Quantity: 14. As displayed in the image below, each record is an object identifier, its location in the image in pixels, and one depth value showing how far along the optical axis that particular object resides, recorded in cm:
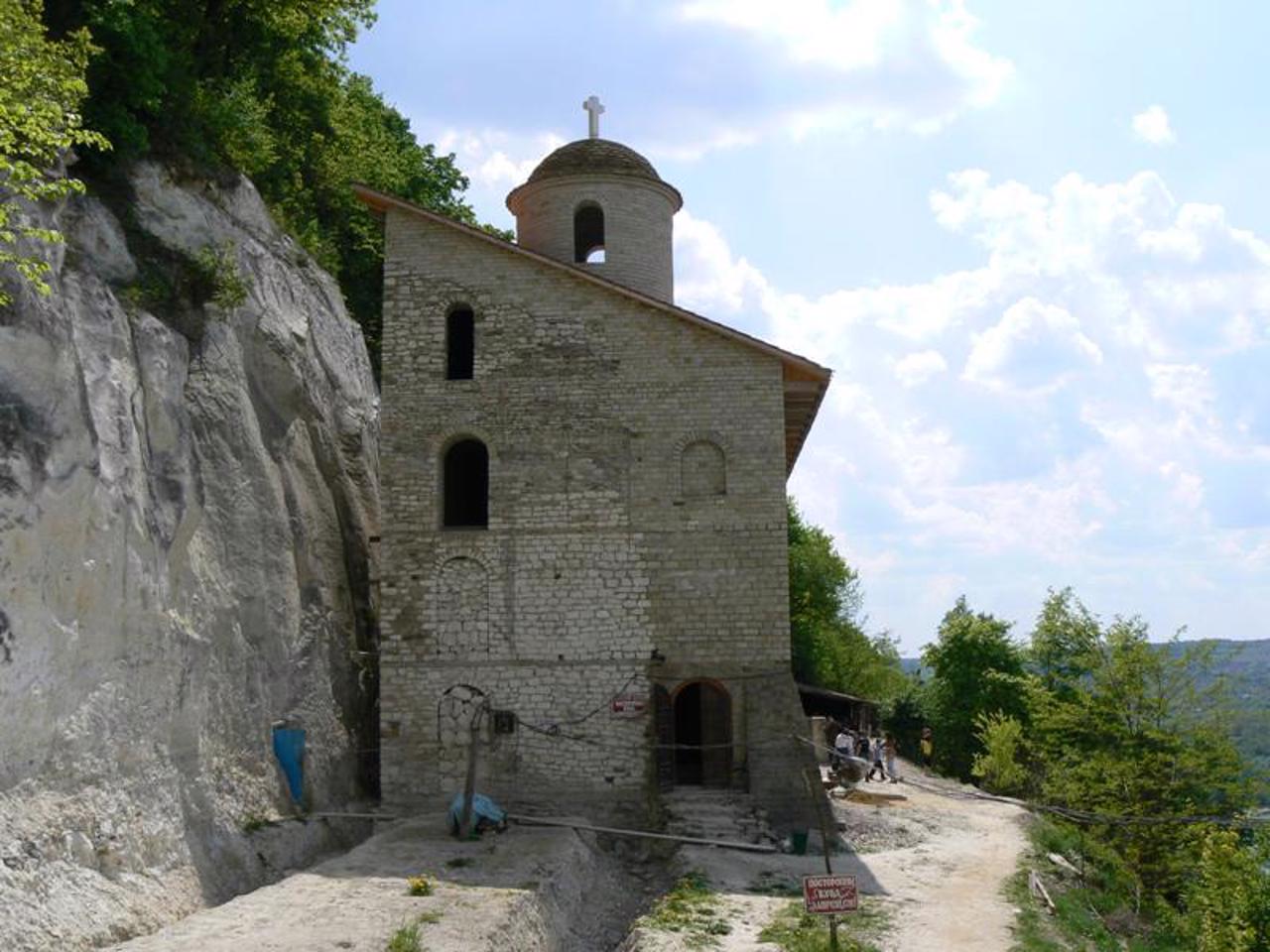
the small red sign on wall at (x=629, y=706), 1994
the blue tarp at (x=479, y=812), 1831
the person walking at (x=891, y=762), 2856
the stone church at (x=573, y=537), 1998
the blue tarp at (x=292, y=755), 1822
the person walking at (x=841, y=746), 2692
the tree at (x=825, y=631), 4800
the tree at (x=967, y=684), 4188
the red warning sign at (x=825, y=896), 1267
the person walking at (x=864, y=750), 2980
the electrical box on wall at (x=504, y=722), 2005
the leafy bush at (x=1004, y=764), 3098
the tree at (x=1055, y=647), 3628
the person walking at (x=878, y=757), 2841
